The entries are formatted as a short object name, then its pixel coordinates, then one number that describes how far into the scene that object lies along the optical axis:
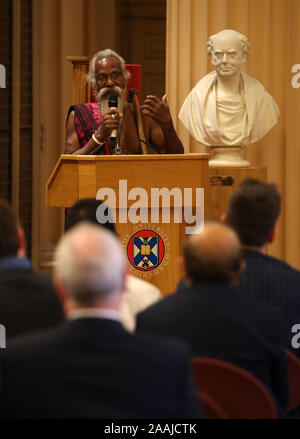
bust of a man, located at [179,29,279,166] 12.51
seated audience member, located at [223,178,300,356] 6.00
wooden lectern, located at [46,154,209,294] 9.28
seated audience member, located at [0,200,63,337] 5.09
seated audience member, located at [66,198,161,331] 5.88
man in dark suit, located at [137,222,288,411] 4.85
